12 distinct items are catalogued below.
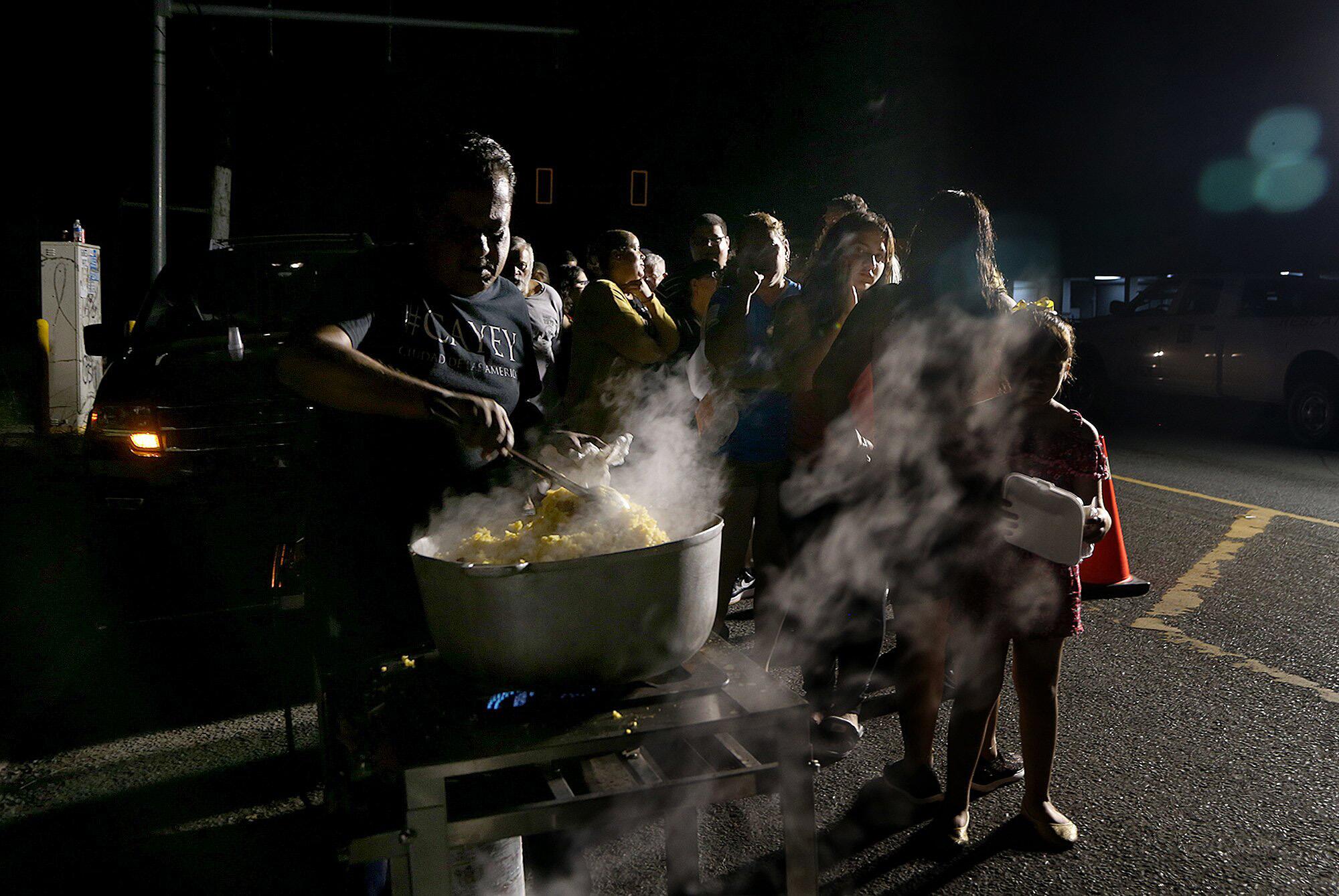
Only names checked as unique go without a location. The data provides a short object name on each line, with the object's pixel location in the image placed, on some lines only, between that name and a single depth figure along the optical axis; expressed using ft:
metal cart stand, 5.15
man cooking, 6.79
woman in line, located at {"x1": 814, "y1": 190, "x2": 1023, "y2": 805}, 9.56
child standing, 9.25
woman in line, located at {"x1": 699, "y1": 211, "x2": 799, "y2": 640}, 13.04
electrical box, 39.81
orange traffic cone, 11.80
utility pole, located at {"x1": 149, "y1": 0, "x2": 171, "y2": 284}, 38.45
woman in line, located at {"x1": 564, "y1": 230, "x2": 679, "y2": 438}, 13.73
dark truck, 16.52
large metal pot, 5.31
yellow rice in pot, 5.95
